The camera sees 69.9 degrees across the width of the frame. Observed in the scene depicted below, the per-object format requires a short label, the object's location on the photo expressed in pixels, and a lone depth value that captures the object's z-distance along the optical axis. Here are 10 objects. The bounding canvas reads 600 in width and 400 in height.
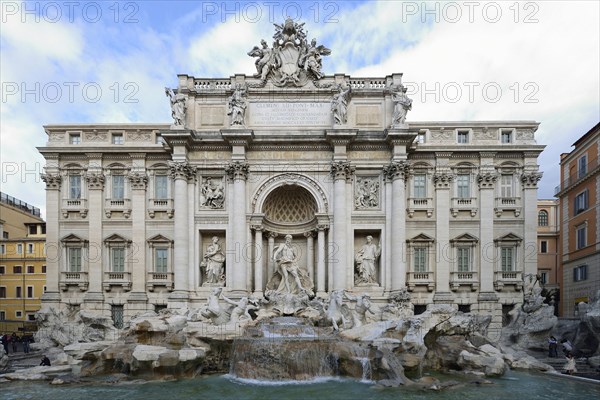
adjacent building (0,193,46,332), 38.88
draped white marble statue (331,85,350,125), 23.94
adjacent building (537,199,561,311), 42.00
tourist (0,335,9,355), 23.76
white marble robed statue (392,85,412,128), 23.83
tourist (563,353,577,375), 17.53
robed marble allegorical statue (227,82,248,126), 23.95
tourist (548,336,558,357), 20.41
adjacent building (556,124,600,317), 28.12
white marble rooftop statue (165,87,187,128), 24.05
